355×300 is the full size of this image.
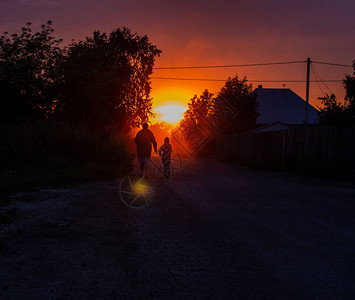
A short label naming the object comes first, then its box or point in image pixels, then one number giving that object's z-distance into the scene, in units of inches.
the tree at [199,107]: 2190.0
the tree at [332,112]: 1170.6
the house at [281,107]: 2126.0
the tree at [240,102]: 1619.1
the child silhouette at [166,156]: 556.1
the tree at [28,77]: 1064.2
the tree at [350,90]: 1185.9
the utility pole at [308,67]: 1123.9
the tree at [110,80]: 1197.7
